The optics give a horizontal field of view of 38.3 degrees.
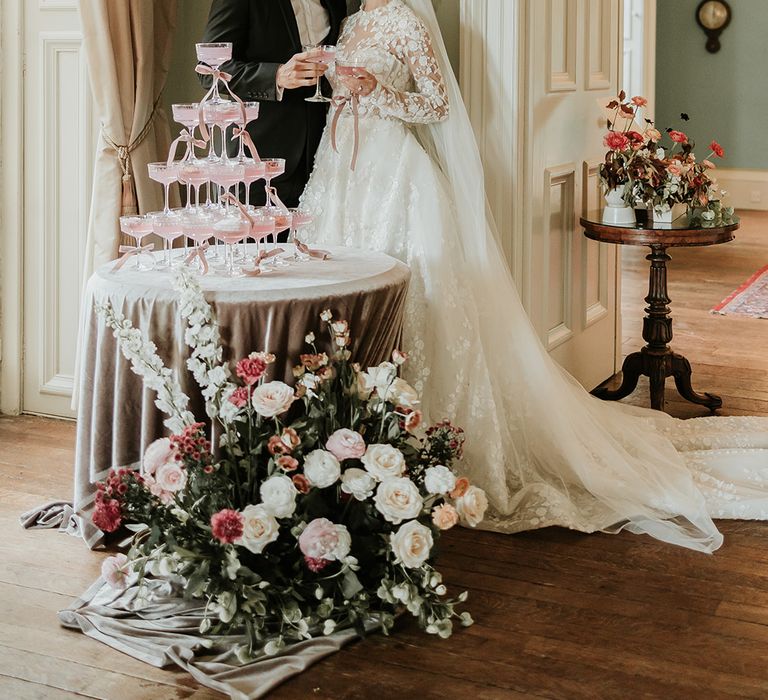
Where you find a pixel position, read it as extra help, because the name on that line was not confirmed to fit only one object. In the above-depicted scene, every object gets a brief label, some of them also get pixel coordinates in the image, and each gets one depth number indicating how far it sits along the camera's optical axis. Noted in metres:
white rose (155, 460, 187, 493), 2.48
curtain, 3.87
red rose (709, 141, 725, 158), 4.38
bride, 3.39
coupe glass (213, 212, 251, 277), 2.90
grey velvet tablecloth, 2.72
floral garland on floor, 2.48
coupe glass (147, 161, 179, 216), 3.00
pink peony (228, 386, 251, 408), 2.57
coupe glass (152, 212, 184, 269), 2.98
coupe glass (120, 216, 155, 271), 3.01
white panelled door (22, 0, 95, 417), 4.18
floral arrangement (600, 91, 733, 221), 4.12
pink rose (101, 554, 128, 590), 2.51
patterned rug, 6.52
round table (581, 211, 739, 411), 4.07
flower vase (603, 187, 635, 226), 4.19
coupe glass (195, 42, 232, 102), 2.94
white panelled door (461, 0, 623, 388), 3.82
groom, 3.47
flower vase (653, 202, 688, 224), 4.18
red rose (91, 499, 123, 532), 2.47
